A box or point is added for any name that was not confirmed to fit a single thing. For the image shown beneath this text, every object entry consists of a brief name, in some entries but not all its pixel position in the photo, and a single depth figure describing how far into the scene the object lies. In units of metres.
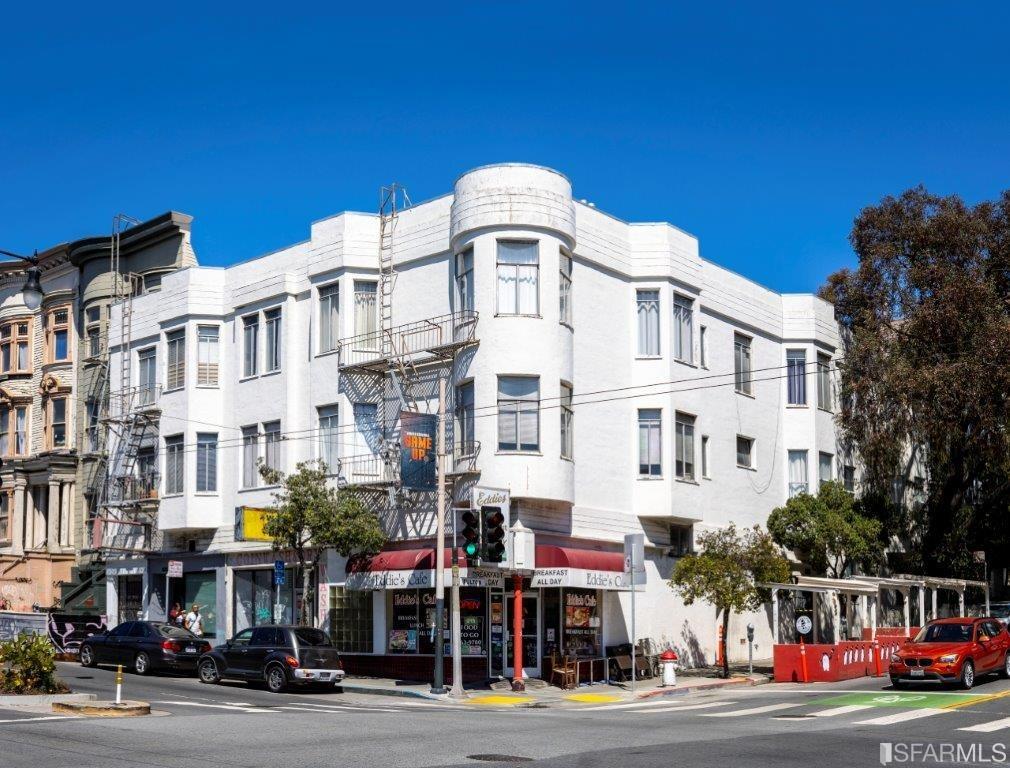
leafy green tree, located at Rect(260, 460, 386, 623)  33.34
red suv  26.69
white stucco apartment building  33.62
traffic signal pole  29.45
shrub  24.19
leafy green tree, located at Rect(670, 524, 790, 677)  33.47
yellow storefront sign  36.59
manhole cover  15.70
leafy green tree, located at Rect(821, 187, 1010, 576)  43.22
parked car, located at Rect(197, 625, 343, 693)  29.66
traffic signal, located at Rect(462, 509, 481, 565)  27.95
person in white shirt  38.56
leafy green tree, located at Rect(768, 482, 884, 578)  41.53
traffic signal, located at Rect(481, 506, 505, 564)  28.00
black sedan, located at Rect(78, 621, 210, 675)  33.06
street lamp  20.52
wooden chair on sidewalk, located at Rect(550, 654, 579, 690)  32.16
